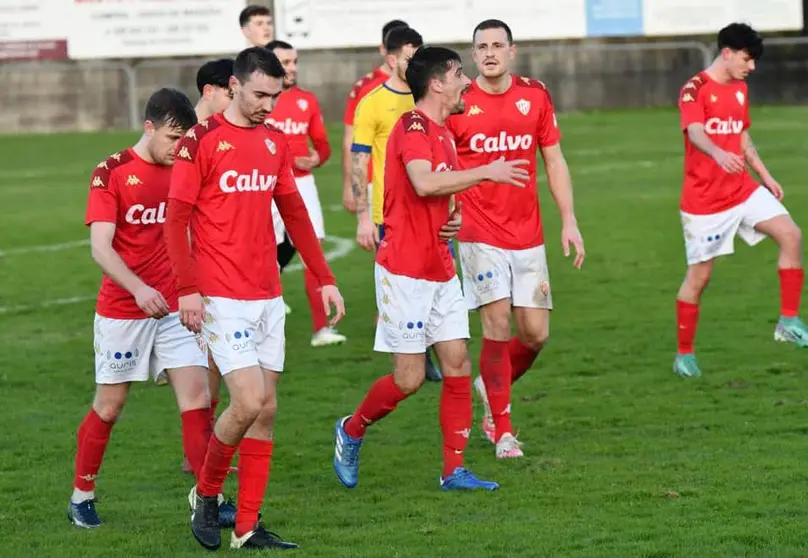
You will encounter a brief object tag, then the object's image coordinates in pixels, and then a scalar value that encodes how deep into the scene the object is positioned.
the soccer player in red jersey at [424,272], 15.90
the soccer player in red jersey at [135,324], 15.03
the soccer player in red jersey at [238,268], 13.84
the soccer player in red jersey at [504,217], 18.08
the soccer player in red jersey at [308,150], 26.36
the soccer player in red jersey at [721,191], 22.59
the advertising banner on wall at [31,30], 69.50
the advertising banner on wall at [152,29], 69.75
